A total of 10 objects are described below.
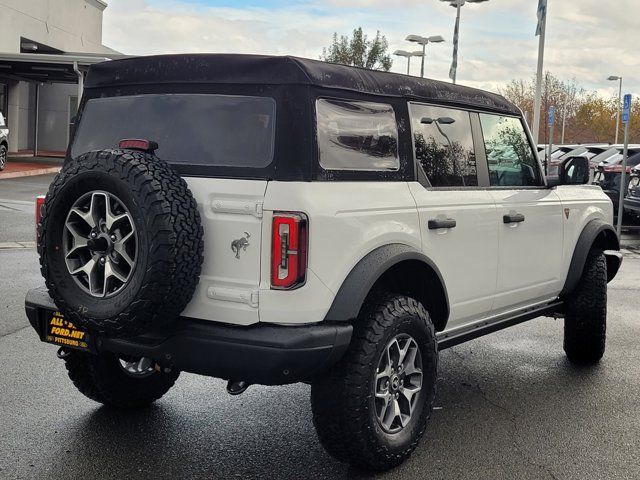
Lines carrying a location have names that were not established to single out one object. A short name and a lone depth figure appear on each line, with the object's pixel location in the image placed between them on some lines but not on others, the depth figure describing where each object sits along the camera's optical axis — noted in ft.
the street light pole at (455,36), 94.94
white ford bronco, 10.75
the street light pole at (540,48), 69.56
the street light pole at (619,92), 176.14
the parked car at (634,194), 46.56
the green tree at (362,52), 143.29
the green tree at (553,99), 213.66
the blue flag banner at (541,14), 69.02
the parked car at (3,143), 65.62
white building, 92.84
